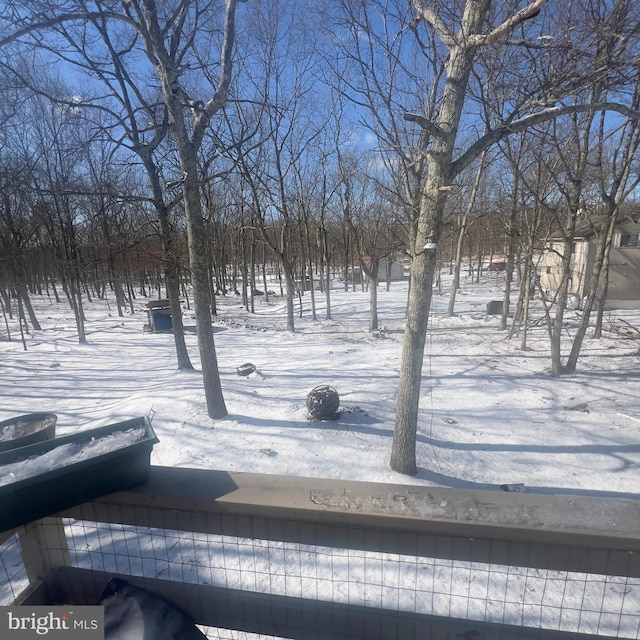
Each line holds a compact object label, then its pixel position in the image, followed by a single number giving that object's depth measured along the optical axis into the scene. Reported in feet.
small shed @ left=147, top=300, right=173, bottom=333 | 42.16
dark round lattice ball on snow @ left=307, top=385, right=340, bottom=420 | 16.19
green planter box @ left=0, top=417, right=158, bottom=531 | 3.61
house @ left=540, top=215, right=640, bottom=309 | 51.72
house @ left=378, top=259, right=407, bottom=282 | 103.86
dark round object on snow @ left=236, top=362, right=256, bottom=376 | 23.64
